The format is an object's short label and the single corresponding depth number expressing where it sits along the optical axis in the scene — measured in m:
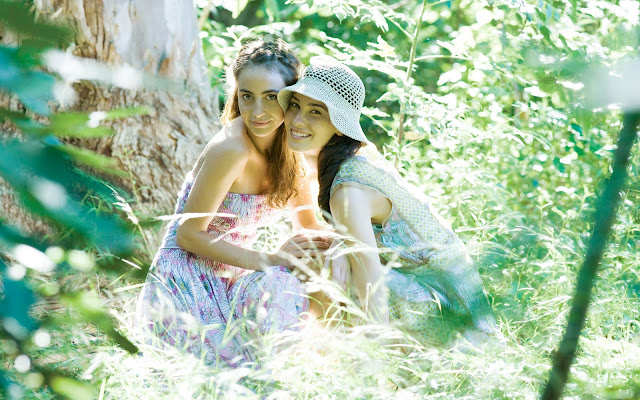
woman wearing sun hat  4.06
